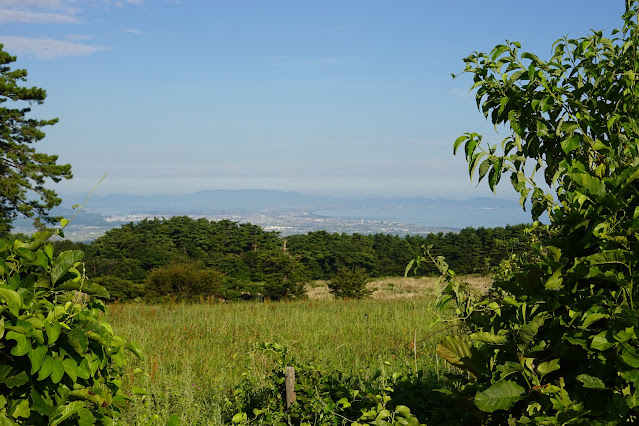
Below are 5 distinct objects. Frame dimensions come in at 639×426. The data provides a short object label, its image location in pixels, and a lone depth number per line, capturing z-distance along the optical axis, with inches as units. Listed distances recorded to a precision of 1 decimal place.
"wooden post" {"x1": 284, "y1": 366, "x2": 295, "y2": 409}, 161.9
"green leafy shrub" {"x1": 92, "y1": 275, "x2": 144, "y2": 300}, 992.4
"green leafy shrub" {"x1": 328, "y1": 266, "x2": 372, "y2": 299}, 952.9
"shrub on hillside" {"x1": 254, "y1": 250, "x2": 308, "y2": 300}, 957.2
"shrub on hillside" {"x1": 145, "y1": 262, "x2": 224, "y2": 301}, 888.3
